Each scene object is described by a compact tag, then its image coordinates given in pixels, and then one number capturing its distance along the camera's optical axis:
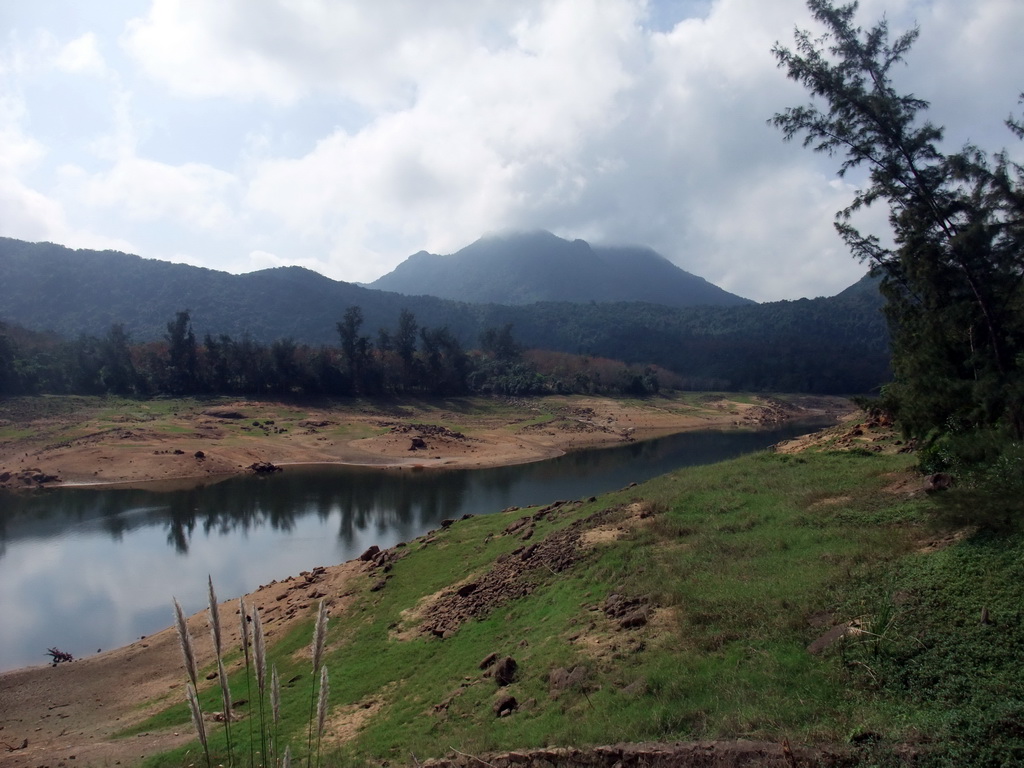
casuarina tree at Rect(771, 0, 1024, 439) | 11.81
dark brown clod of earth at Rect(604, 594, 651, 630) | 9.40
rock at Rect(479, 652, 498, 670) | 10.14
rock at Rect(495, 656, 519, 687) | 9.20
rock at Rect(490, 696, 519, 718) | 8.33
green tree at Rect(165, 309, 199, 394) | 68.12
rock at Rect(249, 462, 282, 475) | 44.97
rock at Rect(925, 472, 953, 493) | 10.74
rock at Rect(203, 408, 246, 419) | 57.81
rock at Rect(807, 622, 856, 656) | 7.14
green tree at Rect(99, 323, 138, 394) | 65.62
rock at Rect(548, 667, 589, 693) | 8.20
